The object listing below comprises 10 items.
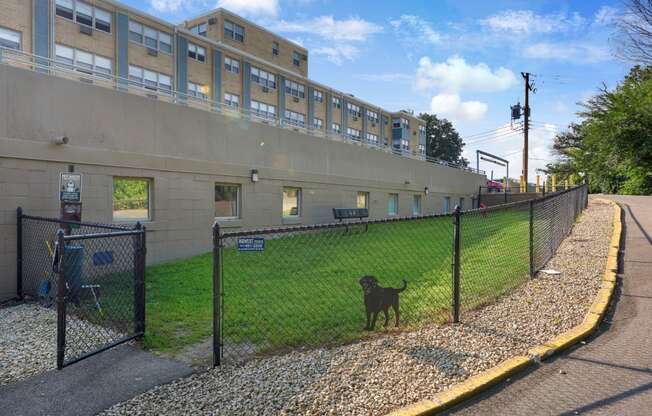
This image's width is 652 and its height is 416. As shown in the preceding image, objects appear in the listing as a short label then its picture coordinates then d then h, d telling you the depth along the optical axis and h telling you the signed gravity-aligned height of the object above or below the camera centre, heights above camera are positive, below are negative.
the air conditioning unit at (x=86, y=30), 22.20 +8.60
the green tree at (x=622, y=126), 19.66 +3.70
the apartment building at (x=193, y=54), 20.20 +8.63
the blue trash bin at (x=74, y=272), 6.84 -1.18
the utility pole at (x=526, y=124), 33.41 +6.25
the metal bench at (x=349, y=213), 17.42 -0.47
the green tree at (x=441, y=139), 72.19 +10.48
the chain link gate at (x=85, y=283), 5.09 -1.45
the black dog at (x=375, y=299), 5.14 -1.16
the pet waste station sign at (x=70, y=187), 7.95 +0.22
